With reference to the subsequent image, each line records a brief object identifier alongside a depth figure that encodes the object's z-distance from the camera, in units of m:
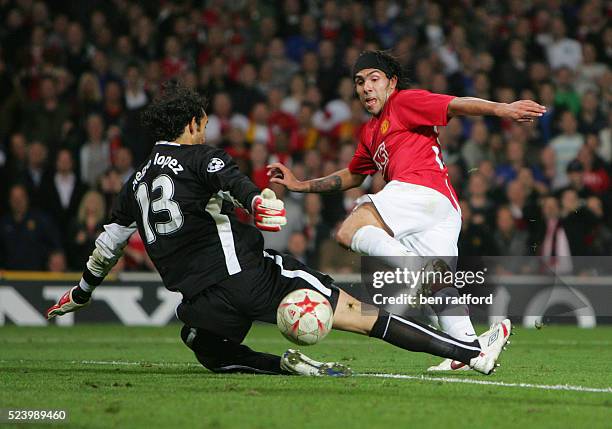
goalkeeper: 12.68
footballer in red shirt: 13.91
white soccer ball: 12.53
